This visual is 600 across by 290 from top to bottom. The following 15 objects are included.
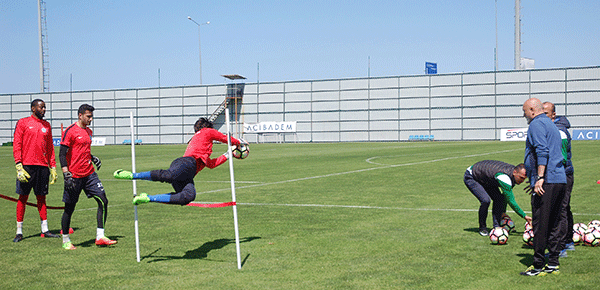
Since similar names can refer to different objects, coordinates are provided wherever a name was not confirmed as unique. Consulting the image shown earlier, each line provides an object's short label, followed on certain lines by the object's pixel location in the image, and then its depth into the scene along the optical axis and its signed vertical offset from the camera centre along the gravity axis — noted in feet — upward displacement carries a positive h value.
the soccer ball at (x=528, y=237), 27.86 -5.17
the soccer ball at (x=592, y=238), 27.50 -5.17
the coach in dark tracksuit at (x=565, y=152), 24.35 -0.80
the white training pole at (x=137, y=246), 25.49 -5.16
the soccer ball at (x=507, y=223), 31.14 -5.02
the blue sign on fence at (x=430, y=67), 280.96 +33.80
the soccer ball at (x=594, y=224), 27.95 -4.57
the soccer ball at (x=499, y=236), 28.40 -5.26
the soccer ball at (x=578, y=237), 28.02 -5.21
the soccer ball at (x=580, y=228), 28.04 -4.76
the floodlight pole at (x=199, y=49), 253.12 +39.10
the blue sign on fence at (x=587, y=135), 196.65 -0.45
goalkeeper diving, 24.72 -1.63
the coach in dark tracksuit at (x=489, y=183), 28.91 -2.73
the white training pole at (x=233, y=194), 23.71 -2.56
